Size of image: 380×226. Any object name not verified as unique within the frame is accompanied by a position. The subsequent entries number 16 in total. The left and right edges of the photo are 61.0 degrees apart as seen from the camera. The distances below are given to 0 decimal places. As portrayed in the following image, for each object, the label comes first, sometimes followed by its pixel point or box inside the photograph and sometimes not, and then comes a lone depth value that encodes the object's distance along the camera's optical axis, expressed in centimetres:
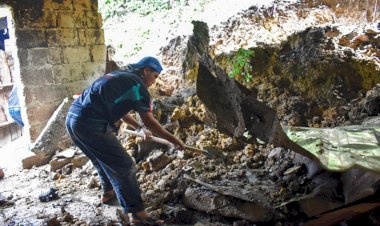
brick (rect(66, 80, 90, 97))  524
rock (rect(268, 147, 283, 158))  354
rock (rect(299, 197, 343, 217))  263
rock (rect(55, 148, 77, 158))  476
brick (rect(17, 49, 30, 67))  465
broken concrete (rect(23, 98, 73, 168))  486
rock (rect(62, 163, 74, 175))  452
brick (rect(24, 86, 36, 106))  477
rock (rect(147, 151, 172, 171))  392
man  292
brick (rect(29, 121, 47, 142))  492
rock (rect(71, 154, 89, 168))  464
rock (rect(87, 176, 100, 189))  402
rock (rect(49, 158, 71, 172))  462
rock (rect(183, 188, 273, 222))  278
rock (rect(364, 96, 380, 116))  372
